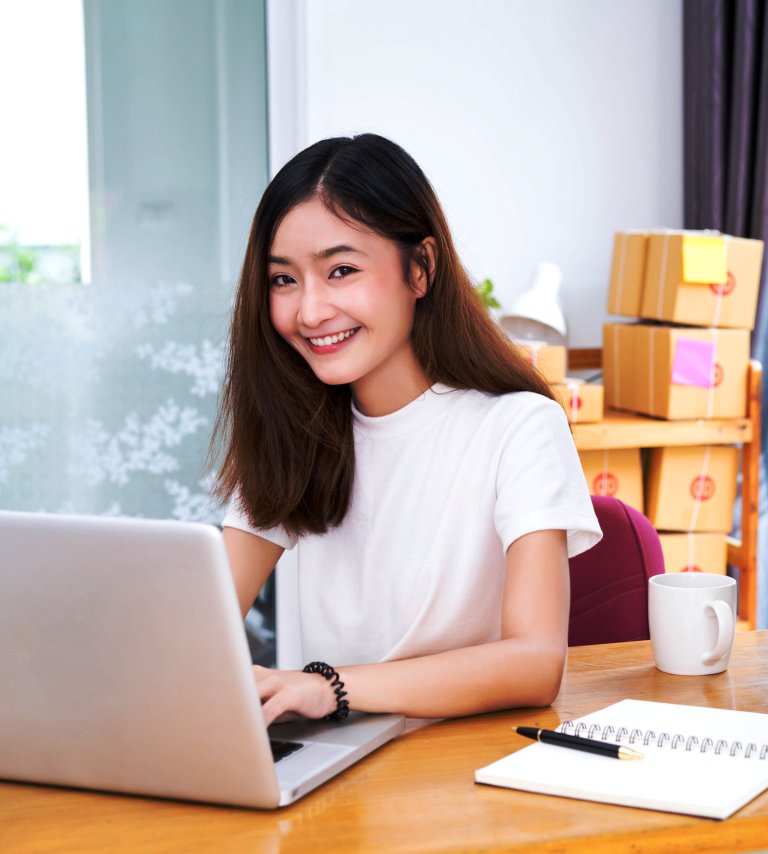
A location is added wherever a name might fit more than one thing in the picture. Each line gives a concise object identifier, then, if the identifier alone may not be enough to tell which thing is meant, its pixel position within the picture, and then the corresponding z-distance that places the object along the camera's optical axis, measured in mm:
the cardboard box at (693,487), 2914
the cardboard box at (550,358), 2807
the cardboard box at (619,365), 2996
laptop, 802
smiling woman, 1331
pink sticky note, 2814
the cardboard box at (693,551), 2926
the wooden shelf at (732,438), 2801
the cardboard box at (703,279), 2785
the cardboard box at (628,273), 2975
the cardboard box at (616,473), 2871
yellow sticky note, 2771
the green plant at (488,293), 2889
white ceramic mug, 1188
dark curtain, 3053
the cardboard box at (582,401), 2793
